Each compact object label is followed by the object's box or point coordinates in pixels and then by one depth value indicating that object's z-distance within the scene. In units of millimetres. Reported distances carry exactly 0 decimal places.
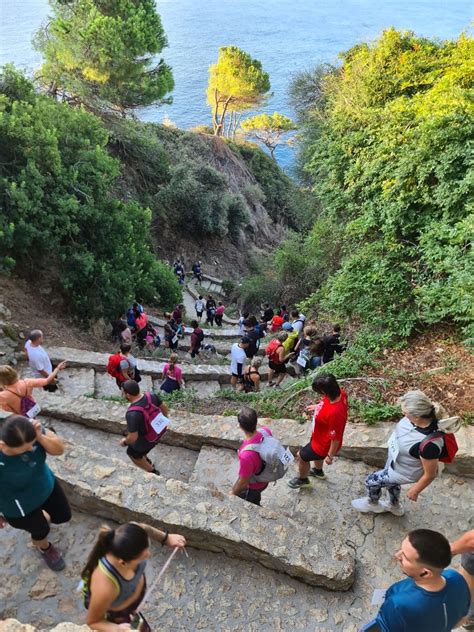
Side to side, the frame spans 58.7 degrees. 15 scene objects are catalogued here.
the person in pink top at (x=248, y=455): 4051
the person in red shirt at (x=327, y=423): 4375
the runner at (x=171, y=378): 7484
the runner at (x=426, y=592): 2506
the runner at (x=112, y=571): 2597
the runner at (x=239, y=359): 8727
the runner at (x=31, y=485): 3336
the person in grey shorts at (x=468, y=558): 3059
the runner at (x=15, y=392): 4664
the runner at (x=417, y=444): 3717
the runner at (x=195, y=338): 10750
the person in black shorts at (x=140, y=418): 4820
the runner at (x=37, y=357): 6988
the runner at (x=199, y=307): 16250
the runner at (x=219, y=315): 15945
